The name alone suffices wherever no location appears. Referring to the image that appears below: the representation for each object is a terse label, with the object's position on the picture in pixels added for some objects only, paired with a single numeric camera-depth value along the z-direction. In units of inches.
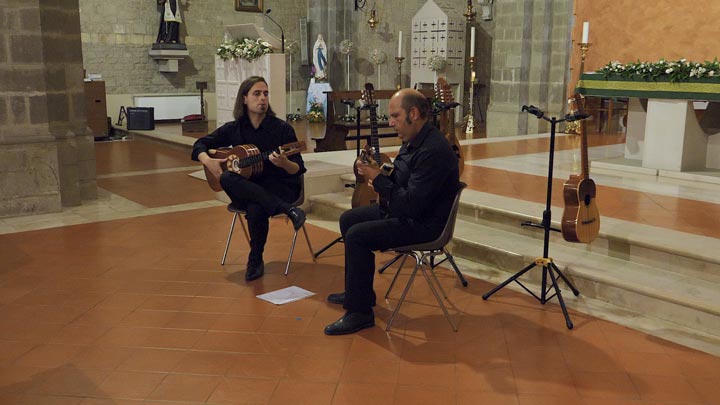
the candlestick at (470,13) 571.8
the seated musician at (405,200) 140.9
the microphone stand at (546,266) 159.0
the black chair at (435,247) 145.6
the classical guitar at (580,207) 160.4
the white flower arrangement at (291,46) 647.1
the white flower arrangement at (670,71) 265.3
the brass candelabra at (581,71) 383.5
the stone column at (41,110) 244.8
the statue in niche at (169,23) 593.3
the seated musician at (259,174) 182.7
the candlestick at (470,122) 511.8
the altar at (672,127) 275.3
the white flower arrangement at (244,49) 398.0
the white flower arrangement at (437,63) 553.0
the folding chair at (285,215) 188.7
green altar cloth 262.4
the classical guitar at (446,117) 220.4
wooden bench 355.3
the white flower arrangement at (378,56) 617.8
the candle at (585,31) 375.3
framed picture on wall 646.5
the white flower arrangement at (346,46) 622.2
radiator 604.1
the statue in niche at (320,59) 622.2
